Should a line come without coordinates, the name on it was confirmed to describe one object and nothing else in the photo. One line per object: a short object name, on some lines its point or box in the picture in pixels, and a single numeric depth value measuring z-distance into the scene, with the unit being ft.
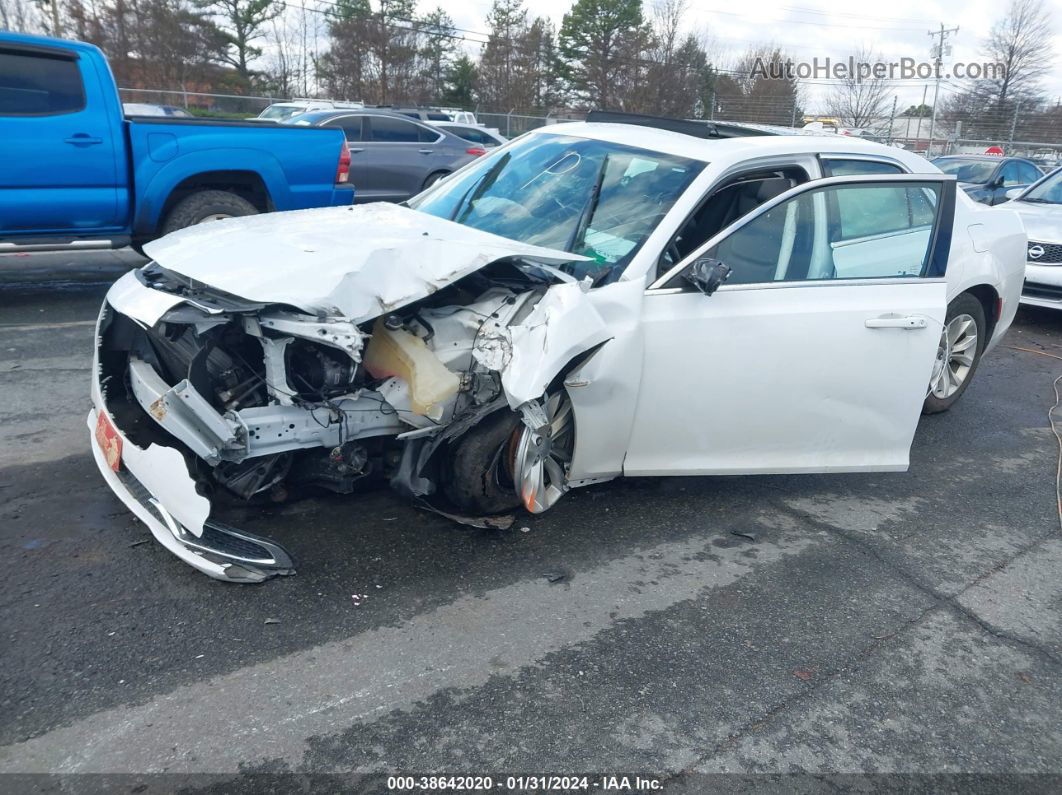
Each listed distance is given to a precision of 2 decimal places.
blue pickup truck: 23.44
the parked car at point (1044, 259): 28.27
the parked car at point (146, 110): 59.11
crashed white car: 10.88
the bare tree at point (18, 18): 120.67
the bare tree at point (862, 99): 132.98
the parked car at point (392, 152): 43.88
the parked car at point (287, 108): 62.71
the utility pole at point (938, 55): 121.08
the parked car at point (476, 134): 61.36
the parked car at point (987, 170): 49.96
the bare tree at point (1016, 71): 147.02
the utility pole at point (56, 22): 106.83
